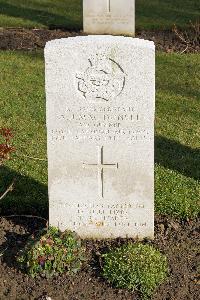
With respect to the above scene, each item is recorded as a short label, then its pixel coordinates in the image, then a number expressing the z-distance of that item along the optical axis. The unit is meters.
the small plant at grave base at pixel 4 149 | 5.43
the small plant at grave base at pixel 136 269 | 4.89
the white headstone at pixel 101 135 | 4.93
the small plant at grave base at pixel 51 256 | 4.99
